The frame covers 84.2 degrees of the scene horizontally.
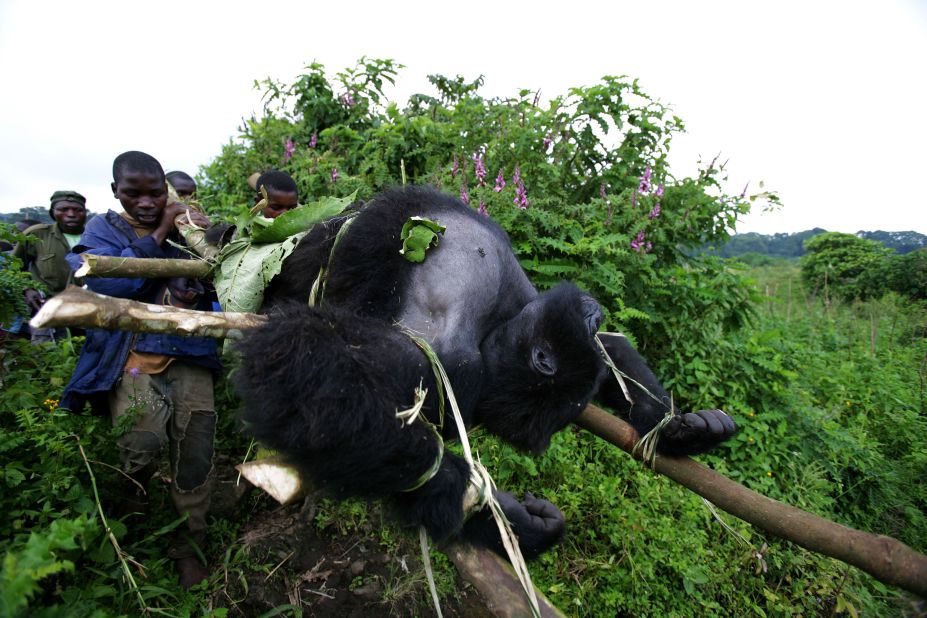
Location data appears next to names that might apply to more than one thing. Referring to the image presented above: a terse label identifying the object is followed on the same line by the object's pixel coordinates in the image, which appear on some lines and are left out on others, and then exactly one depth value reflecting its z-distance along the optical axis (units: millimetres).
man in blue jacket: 2582
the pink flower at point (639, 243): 4130
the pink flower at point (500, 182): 4232
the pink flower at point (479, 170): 4355
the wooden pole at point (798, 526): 1497
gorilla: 1481
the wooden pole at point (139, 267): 1899
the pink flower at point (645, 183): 4395
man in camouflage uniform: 4578
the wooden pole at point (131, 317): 1263
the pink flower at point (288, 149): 5254
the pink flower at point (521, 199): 4098
